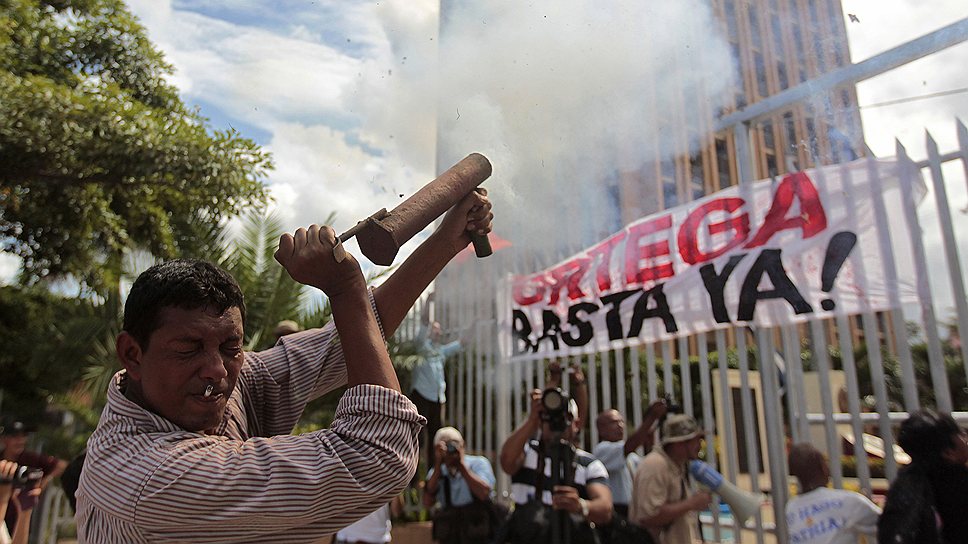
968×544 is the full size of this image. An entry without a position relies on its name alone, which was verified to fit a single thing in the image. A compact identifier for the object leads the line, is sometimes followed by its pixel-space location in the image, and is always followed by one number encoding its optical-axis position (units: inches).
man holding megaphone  157.0
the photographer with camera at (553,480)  140.5
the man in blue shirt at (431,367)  283.1
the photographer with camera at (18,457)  161.5
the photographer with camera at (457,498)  187.0
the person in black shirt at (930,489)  117.7
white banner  152.6
